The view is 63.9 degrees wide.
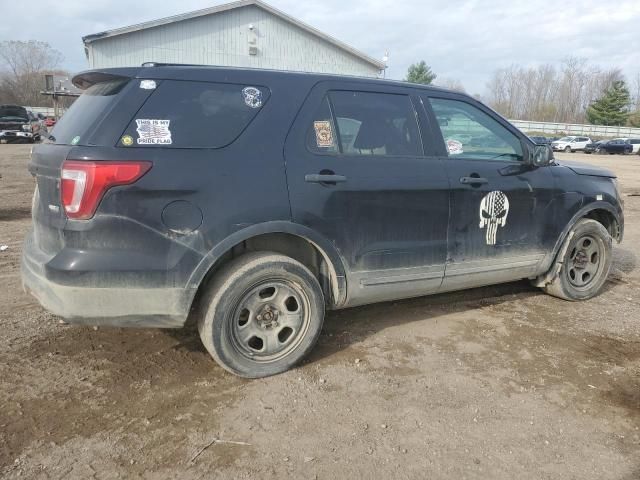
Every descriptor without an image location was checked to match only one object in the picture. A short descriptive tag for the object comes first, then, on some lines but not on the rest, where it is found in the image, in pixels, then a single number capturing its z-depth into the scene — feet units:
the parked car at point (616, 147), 135.33
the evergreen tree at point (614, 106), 220.64
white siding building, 71.87
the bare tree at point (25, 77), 201.05
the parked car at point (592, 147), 142.55
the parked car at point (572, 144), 144.66
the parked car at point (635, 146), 135.03
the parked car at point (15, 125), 92.53
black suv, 9.38
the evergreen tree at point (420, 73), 206.90
